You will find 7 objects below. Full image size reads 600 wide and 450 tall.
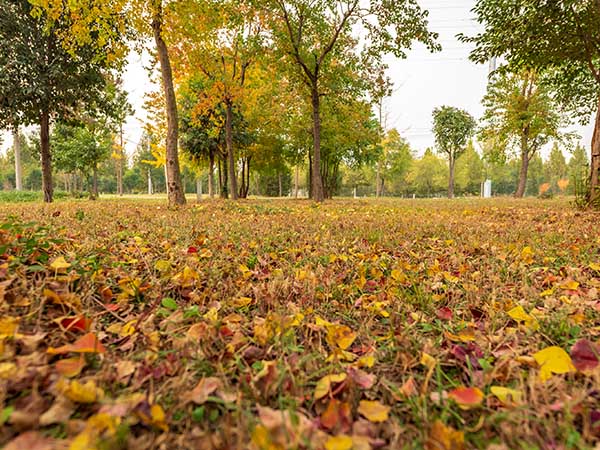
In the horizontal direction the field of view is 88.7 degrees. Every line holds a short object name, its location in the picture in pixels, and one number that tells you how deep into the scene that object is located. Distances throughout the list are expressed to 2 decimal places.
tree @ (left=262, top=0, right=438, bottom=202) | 10.41
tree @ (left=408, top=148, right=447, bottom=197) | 49.97
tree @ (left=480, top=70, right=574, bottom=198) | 21.25
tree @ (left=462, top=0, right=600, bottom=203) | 6.79
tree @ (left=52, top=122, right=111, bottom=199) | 22.46
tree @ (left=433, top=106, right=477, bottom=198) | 34.31
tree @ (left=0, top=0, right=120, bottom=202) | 10.21
